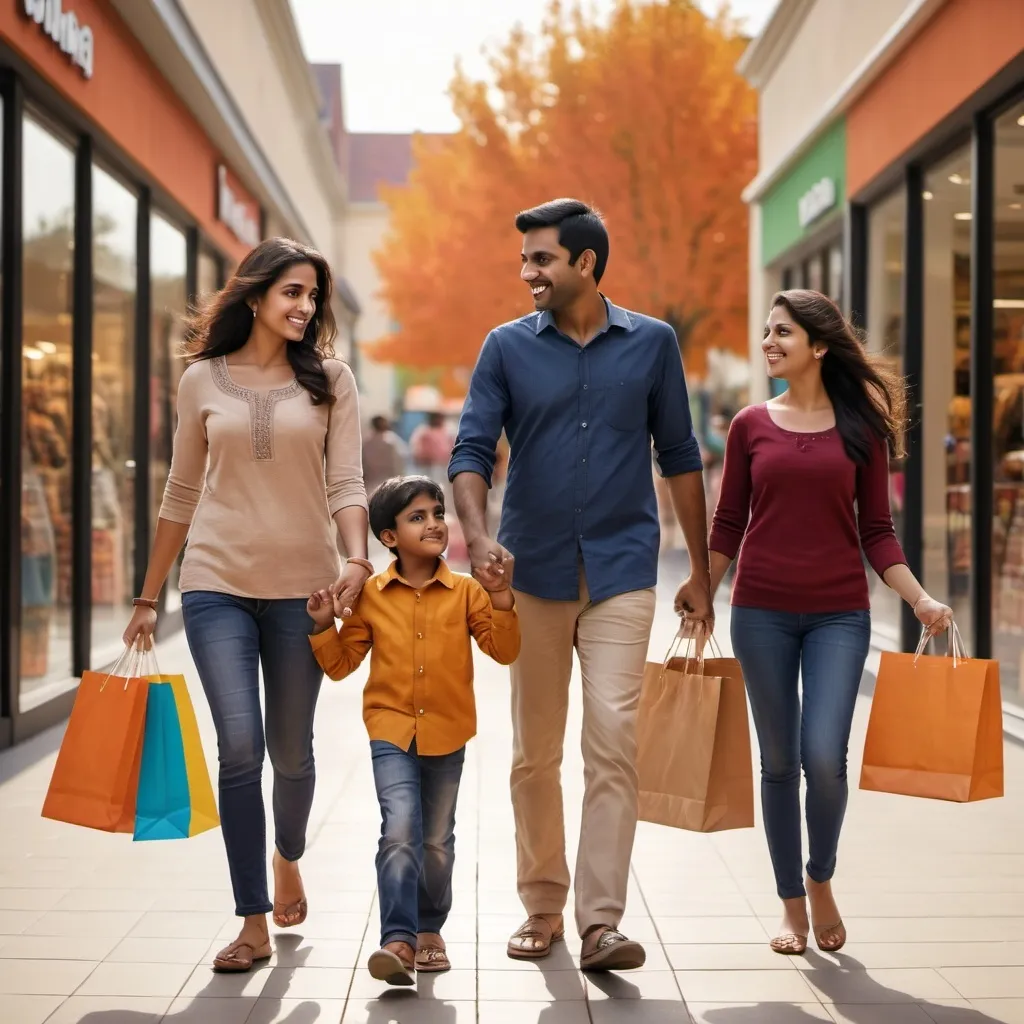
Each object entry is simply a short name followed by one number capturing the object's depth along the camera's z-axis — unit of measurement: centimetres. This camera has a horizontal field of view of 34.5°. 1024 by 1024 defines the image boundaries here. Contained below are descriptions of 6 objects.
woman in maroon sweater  463
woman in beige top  442
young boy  430
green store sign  1403
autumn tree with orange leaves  2594
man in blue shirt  454
